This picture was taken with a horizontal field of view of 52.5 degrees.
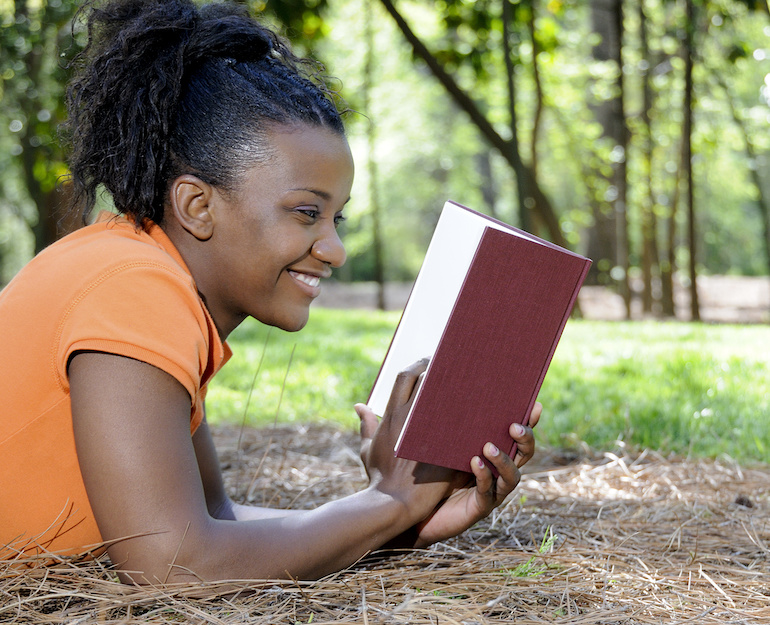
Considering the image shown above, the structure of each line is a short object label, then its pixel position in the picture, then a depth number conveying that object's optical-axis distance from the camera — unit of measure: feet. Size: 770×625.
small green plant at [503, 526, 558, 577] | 5.49
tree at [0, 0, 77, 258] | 24.22
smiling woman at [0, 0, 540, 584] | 4.29
